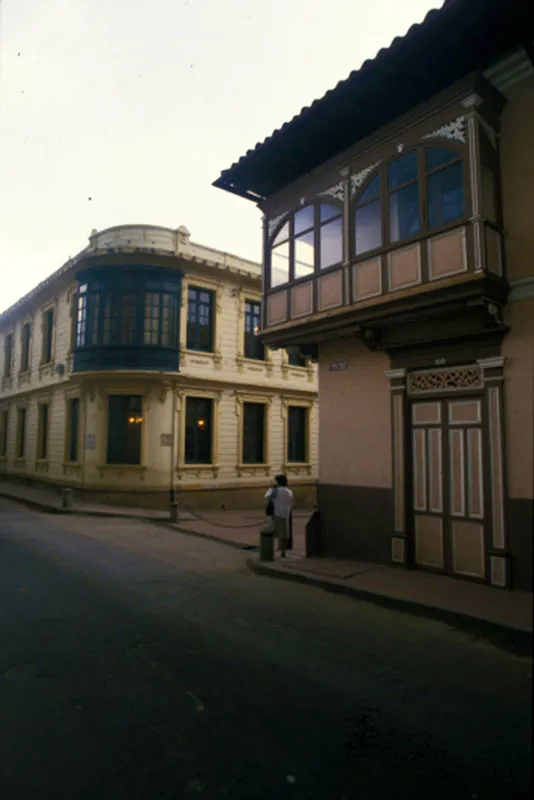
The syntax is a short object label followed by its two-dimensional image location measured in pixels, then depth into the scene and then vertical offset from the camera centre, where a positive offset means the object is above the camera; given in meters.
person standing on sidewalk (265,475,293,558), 10.69 -1.24
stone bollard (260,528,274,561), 9.97 -1.81
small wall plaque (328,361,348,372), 10.45 +1.72
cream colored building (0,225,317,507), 18.62 +2.58
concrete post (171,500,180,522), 15.64 -1.87
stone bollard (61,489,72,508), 17.66 -1.67
